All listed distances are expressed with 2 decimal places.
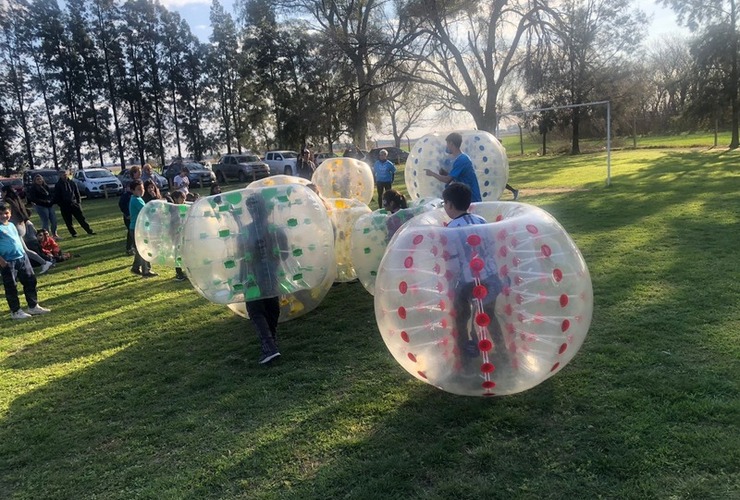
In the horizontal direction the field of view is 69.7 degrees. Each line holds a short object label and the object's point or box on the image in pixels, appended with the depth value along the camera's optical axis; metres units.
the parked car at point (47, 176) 27.43
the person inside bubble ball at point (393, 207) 5.75
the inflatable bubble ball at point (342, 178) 9.97
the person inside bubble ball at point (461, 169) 6.28
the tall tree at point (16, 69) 38.62
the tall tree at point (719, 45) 27.50
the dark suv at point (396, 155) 37.38
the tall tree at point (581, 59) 23.05
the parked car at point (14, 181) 28.76
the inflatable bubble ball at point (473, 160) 10.00
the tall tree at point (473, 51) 24.77
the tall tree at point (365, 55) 25.80
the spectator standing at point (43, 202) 12.39
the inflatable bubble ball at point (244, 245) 4.67
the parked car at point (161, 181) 25.43
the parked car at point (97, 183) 28.31
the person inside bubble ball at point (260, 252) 4.68
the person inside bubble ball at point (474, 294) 3.37
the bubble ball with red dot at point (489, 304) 3.38
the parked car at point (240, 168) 31.20
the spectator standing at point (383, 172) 13.09
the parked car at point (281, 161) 31.66
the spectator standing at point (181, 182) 12.11
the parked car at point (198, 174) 30.29
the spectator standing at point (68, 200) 13.14
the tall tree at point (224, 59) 44.22
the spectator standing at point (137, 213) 8.68
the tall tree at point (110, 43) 41.22
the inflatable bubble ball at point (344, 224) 6.30
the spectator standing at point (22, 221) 9.45
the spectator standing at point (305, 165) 12.70
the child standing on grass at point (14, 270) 6.58
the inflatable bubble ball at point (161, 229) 7.61
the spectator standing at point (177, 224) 7.62
